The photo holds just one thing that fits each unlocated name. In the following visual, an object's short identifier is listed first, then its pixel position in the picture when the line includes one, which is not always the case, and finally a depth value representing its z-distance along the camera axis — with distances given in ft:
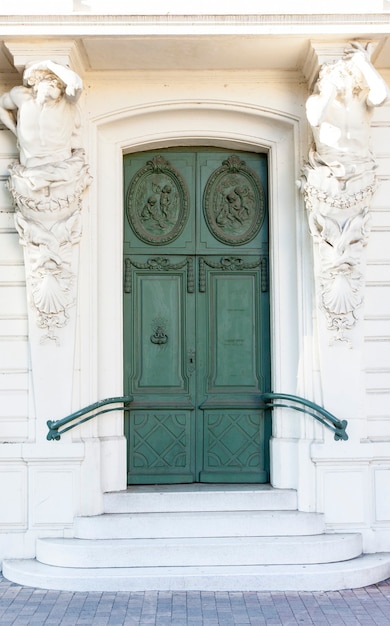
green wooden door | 26.68
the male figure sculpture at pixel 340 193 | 24.49
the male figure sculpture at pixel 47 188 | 24.25
